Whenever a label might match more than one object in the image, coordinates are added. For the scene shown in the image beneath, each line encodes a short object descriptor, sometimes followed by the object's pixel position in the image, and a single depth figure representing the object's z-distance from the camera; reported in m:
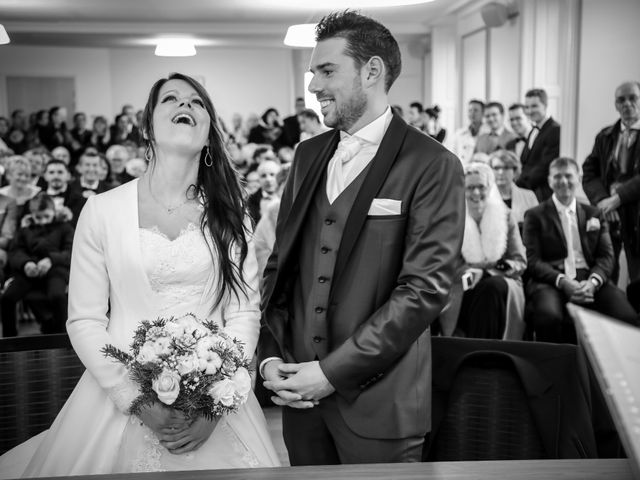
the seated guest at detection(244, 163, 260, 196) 7.14
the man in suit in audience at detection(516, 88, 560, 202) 7.47
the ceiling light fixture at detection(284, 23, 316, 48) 8.16
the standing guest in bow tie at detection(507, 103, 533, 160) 8.92
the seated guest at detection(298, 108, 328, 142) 10.18
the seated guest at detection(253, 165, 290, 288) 5.21
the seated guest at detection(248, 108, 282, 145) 13.48
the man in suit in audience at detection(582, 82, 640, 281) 5.70
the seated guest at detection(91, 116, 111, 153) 14.74
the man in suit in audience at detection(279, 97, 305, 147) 11.95
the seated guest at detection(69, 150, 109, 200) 7.08
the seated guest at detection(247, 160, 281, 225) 6.53
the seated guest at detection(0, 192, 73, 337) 5.66
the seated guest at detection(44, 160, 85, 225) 6.71
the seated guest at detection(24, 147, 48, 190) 8.90
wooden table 1.35
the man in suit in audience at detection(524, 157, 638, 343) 4.78
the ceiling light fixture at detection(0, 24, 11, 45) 6.83
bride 2.08
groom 1.94
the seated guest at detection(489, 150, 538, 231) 6.13
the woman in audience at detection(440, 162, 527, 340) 4.77
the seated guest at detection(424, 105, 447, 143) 13.02
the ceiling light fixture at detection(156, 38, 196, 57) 12.96
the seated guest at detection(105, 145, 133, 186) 8.75
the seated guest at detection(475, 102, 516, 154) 9.40
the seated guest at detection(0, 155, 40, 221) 6.77
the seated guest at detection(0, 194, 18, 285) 6.19
